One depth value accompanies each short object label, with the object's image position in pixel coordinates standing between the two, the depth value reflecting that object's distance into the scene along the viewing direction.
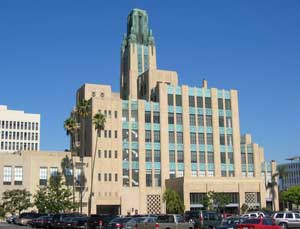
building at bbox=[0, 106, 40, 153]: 168.25
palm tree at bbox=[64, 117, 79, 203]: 91.38
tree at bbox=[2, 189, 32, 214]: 86.00
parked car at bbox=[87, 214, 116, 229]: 46.04
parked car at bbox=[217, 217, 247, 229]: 35.12
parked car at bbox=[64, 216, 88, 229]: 48.23
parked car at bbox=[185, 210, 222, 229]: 45.45
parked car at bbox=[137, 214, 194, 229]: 38.62
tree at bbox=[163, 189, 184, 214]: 91.12
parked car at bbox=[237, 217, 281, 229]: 31.89
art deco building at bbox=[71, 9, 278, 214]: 97.81
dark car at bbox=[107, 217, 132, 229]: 39.31
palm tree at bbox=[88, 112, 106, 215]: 89.00
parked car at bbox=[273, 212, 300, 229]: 44.91
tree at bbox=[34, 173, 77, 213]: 84.50
